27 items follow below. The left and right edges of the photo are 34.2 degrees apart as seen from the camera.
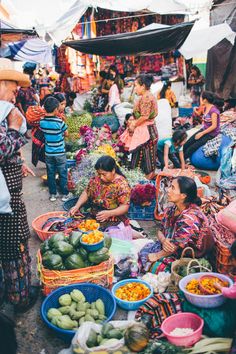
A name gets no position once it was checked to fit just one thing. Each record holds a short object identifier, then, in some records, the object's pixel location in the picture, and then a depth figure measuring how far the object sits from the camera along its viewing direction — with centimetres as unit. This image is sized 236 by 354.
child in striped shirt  596
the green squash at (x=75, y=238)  379
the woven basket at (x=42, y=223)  473
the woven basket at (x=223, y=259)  367
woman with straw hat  311
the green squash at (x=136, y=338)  275
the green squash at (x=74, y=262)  362
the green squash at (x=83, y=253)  371
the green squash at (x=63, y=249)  366
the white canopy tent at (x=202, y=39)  795
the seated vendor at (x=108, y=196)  437
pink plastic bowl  289
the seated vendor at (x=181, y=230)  372
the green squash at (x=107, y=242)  391
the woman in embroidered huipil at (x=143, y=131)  617
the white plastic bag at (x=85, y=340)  274
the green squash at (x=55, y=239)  380
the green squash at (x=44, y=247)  383
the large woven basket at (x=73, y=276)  356
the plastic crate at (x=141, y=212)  551
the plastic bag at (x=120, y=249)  419
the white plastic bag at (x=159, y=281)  372
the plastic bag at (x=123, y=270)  405
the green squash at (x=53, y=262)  356
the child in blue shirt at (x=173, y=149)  657
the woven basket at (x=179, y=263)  361
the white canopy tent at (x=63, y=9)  841
